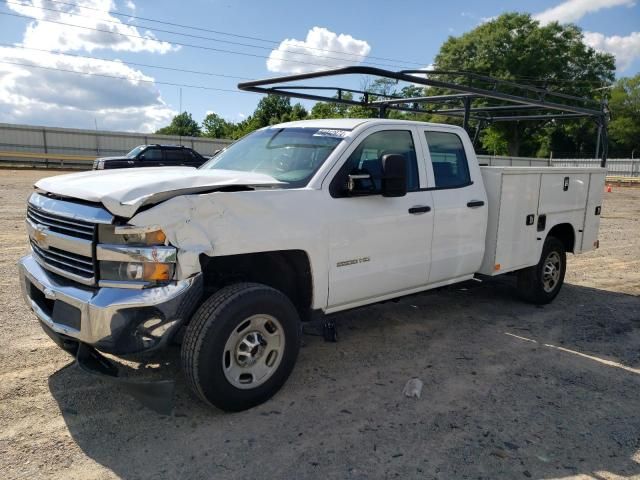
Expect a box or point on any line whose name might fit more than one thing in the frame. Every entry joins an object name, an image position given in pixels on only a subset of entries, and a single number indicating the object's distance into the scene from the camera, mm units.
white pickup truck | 3125
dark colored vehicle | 19469
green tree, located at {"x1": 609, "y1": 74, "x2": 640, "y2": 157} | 58094
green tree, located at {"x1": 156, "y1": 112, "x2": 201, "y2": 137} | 86500
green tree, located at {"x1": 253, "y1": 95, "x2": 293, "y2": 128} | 51875
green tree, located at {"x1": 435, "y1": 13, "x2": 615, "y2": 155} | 47188
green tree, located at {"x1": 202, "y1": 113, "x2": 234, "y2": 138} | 74738
